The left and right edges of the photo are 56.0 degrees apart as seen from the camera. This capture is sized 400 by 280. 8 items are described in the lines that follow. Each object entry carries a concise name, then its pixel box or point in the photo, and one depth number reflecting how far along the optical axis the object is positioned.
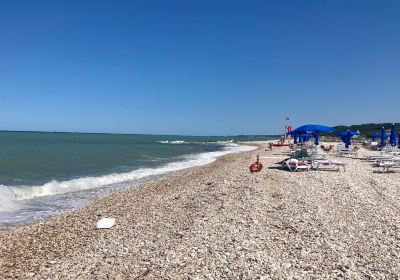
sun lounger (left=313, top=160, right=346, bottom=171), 18.88
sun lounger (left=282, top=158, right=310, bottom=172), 18.41
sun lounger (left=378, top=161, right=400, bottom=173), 18.58
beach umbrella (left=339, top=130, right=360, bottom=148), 31.68
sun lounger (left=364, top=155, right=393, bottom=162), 21.49
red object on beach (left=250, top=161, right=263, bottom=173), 18.54
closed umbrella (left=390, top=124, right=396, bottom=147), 31.73
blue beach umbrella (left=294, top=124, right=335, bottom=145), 23.31
